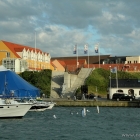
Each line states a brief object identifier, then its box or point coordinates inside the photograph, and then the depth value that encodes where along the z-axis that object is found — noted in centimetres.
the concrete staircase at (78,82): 10541
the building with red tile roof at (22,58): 12538
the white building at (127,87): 9281
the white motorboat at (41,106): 6681
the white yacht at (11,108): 4984
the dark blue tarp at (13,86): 5412
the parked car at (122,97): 8488
